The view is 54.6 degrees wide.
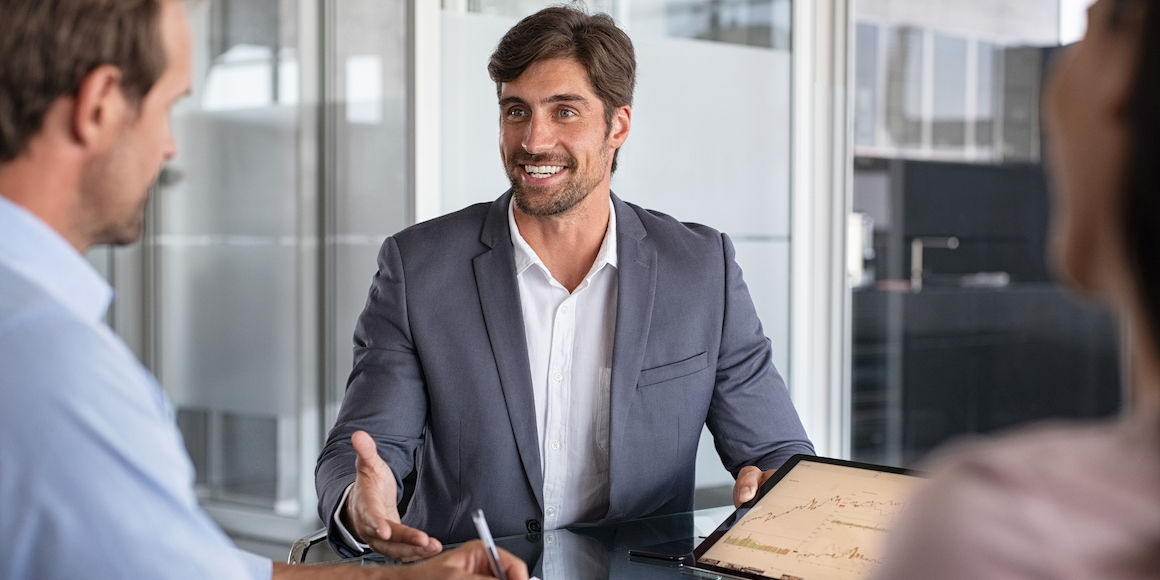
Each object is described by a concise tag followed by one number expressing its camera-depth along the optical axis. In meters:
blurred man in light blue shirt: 0.86
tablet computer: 1.52
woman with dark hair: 0.50
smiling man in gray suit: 2.16
